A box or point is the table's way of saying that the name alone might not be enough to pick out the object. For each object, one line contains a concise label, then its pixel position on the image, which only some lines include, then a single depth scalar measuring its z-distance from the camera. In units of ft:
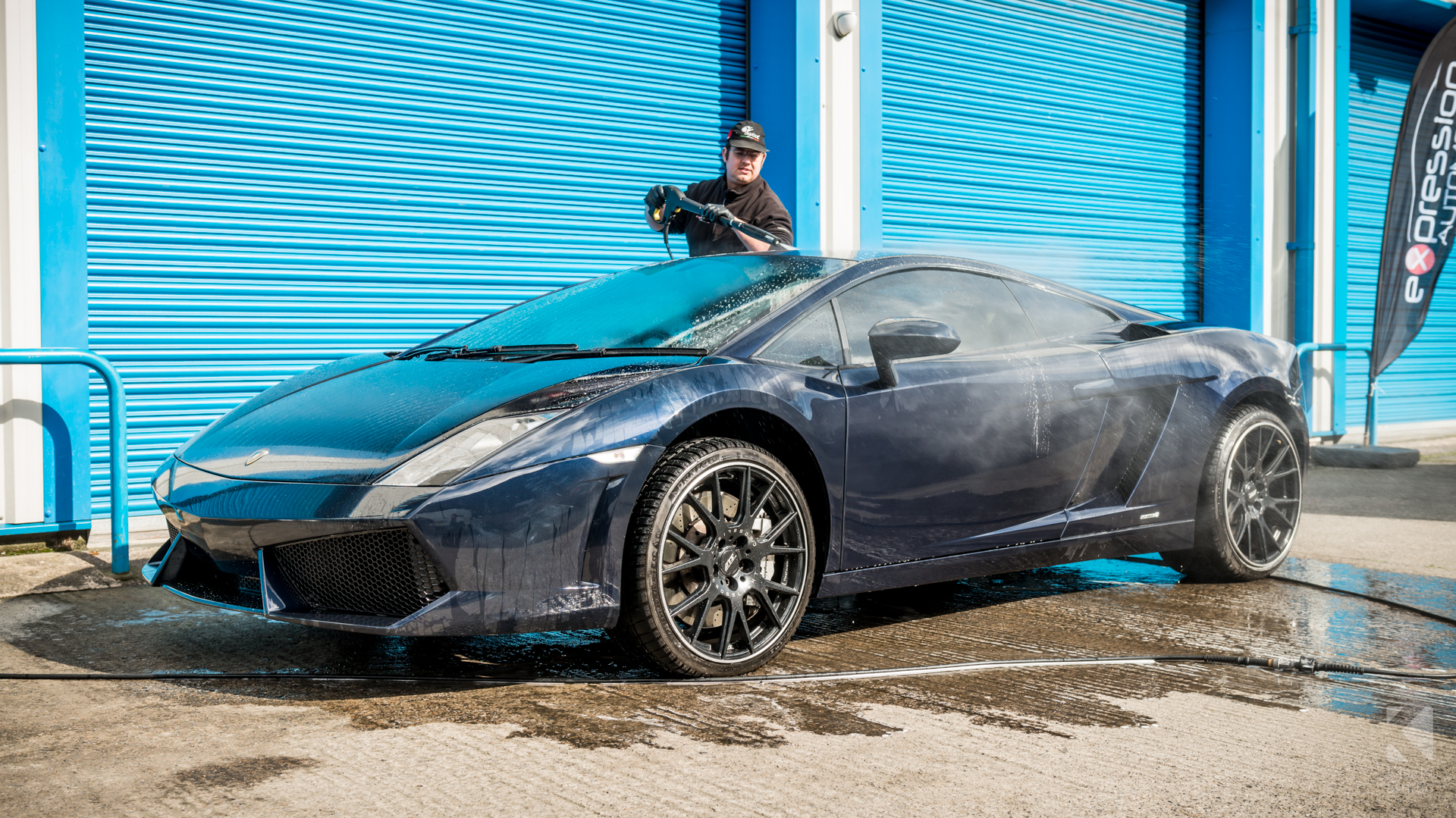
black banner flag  31.17
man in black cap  18.16
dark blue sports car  9.44
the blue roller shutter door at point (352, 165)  20.07
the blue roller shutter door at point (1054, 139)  30.66
